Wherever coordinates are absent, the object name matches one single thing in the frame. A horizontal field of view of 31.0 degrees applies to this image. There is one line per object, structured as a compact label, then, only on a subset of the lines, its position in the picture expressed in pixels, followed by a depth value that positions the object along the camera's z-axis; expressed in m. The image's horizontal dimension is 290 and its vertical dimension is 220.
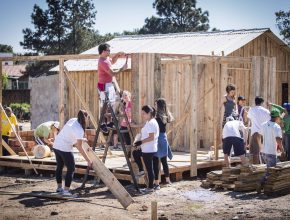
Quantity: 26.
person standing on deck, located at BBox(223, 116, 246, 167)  11.34
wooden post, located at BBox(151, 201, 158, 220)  7.45
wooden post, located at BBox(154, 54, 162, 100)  11.27
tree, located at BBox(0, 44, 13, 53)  87.65
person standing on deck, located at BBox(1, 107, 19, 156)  14.06
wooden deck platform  11.73
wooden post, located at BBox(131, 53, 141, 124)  11.02
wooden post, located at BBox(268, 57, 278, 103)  14.31
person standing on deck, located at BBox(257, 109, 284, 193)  10.22
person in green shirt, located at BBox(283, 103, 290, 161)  12.62
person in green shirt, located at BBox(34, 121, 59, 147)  15.00
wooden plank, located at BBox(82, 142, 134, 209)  9.26
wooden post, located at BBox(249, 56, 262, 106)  13.76
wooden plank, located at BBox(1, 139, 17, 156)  14.23
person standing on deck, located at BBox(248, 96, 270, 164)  11.70
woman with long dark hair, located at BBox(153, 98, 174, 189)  10.92
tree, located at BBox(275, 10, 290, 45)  29.00
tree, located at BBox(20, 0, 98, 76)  40.84
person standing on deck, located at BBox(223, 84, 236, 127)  11.96
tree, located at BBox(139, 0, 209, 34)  51.03
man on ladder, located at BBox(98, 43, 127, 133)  10.35
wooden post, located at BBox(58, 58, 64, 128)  13.27
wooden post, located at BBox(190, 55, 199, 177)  12.02
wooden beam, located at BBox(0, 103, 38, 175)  13.09
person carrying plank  9.70
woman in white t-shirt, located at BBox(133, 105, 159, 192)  10.30
